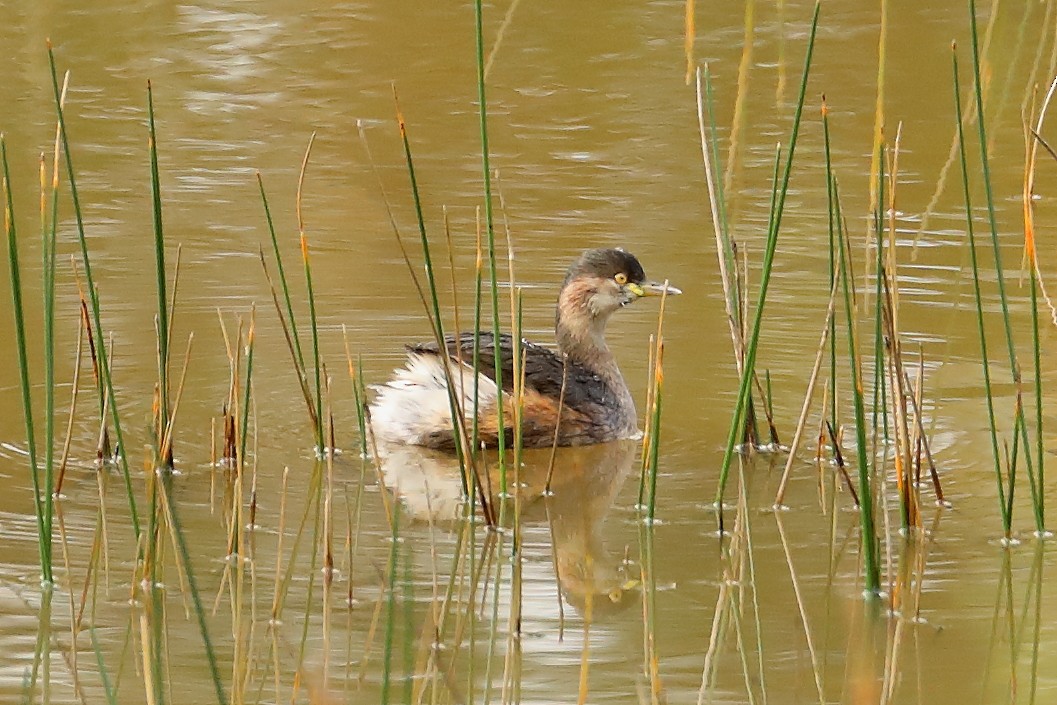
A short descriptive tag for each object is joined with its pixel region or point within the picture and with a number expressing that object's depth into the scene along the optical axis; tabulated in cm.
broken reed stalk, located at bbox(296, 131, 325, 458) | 1184
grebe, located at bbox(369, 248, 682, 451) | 1362
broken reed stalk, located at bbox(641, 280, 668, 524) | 1071
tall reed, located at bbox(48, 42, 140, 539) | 991
